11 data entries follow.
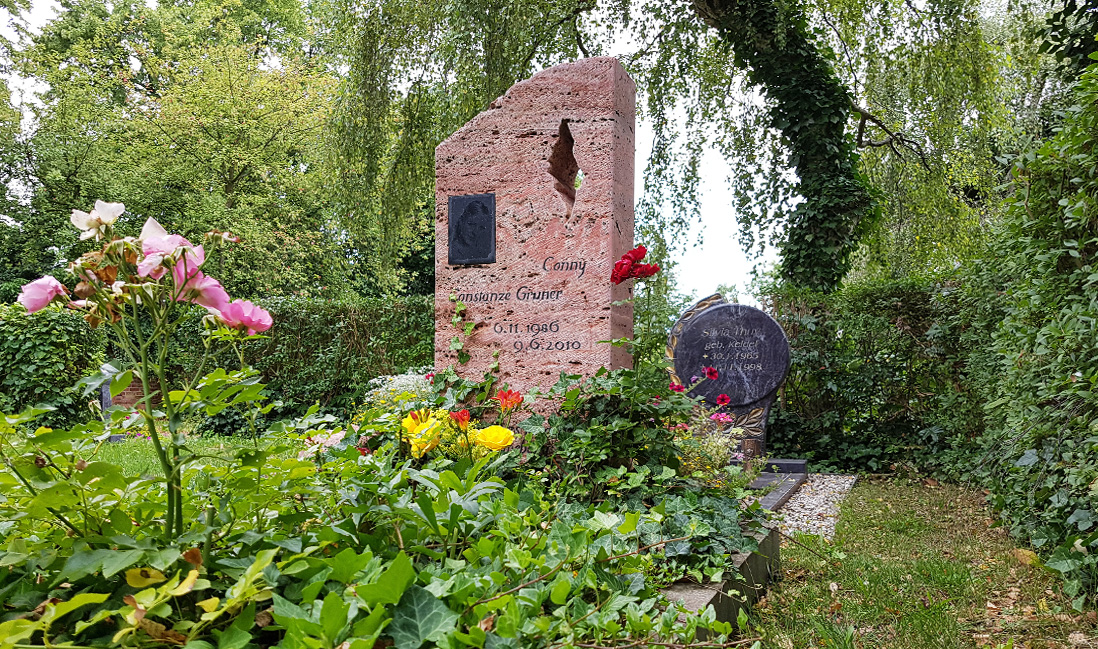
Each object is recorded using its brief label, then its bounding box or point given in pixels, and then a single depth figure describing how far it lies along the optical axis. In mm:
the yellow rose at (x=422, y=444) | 2469
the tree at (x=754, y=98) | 9258
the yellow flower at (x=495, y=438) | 2385
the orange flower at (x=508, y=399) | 3580
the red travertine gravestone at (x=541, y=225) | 4367
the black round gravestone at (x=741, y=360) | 7336
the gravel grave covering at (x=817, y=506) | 5246
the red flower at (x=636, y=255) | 3893
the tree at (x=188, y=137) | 17156
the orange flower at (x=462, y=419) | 2998
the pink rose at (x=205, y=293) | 1515
